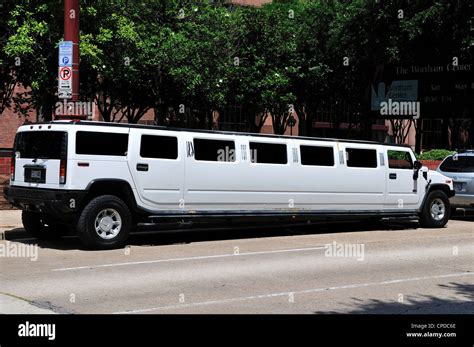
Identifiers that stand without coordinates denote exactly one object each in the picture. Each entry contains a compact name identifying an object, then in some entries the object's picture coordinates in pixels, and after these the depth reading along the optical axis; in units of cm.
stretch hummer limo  1138
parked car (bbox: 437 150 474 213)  1778
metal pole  1399
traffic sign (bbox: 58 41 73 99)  1381
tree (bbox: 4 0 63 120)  1723
